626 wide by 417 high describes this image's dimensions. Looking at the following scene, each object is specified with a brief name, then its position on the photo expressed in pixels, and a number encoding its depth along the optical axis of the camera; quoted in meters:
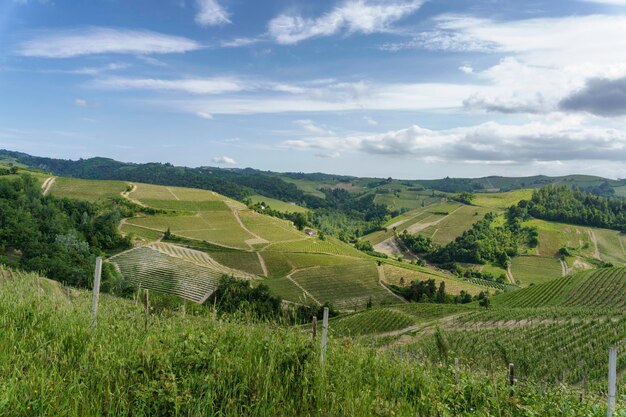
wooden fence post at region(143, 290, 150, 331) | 6.76
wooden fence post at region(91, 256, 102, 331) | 6.48
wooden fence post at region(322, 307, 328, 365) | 5.85
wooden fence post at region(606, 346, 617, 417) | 5.26
